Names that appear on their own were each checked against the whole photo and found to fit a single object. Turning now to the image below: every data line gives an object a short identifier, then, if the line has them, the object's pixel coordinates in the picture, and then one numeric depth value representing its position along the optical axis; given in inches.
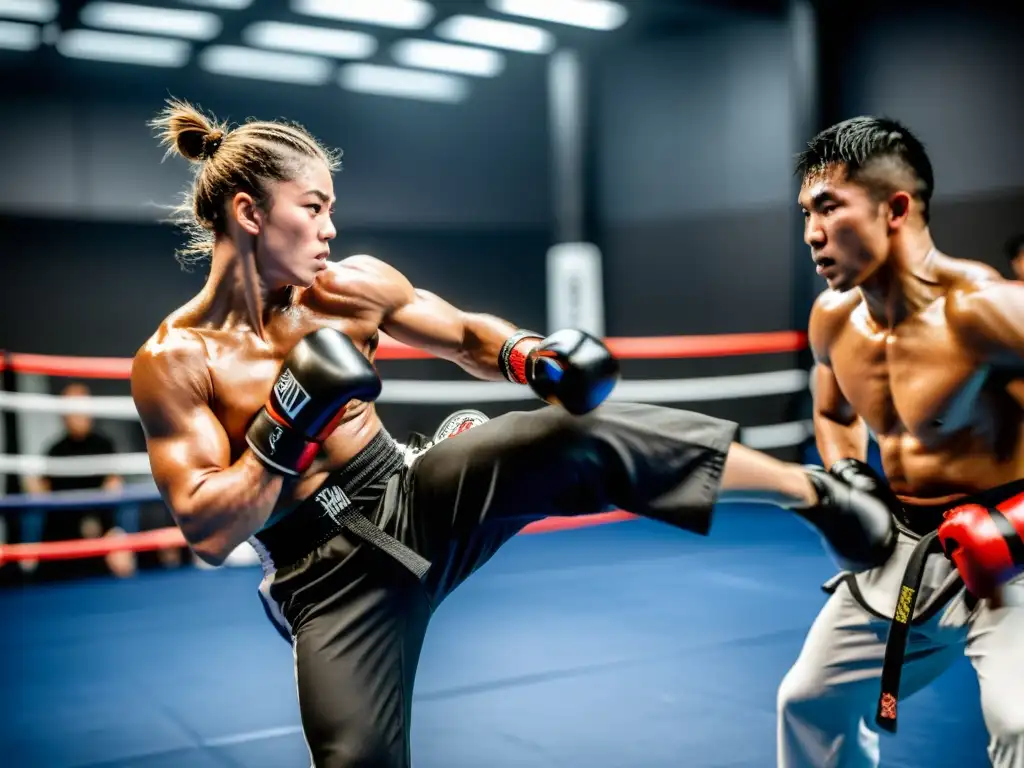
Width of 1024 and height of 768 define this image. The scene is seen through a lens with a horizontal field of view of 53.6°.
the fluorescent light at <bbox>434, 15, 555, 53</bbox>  275.1
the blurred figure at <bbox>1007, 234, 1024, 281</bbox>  186.1
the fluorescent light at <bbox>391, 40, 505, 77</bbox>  275.0
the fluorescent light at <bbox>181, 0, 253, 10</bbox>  238.4
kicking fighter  63.0
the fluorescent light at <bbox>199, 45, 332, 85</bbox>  246.2
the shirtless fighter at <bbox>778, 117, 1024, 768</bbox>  70.5
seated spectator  196.1
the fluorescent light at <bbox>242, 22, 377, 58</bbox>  250.1
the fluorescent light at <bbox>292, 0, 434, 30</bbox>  252.5
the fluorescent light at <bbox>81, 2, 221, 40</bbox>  226.5
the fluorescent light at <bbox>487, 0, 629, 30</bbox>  272.1
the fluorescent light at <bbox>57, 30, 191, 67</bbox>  224.7
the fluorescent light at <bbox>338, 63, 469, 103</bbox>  269.3
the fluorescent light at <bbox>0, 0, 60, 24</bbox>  214.5
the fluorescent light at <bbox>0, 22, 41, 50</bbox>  215.3
